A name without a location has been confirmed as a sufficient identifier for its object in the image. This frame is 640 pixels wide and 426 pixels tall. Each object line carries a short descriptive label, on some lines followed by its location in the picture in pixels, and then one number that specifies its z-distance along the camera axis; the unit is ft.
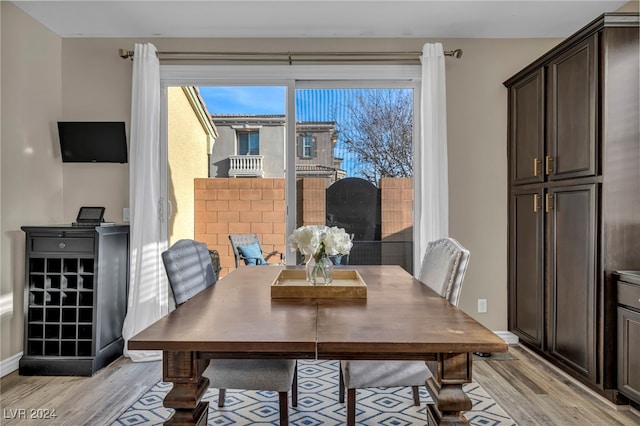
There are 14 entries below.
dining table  4.18
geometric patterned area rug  7.33
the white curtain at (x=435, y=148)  11.00
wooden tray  6.07
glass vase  6.34
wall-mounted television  11.20
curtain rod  11.19
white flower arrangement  6.14
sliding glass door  11.60
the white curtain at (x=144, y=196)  10.69
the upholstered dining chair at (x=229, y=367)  6.00
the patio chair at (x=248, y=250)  12.89
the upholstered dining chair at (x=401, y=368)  6.08
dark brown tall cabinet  7.80
